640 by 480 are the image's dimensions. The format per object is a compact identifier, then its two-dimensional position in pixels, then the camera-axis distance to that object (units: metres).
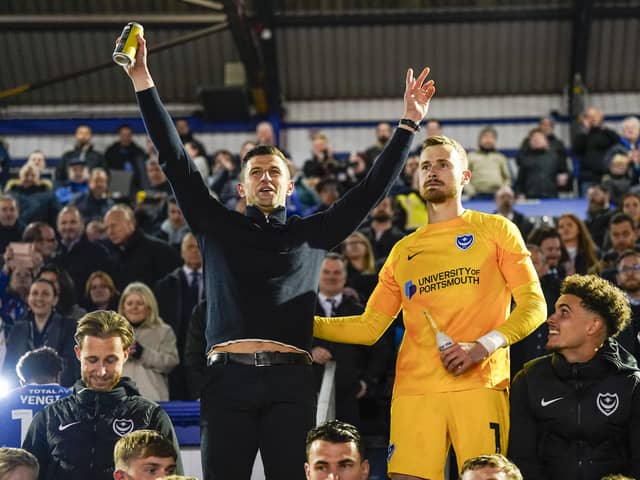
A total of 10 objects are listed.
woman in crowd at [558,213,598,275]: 9.16
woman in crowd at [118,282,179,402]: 7.55
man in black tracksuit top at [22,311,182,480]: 5.13
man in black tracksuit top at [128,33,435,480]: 4.40
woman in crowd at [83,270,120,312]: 8.68
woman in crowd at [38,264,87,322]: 8.17
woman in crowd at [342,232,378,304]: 8.79
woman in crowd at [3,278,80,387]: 7.82
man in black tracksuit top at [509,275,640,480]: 4.92
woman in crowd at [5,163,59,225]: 12.02
